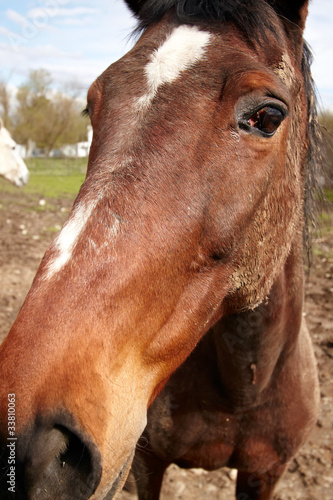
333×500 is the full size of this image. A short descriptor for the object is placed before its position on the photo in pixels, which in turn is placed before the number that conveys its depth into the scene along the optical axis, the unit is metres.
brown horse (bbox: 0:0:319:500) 0.37
